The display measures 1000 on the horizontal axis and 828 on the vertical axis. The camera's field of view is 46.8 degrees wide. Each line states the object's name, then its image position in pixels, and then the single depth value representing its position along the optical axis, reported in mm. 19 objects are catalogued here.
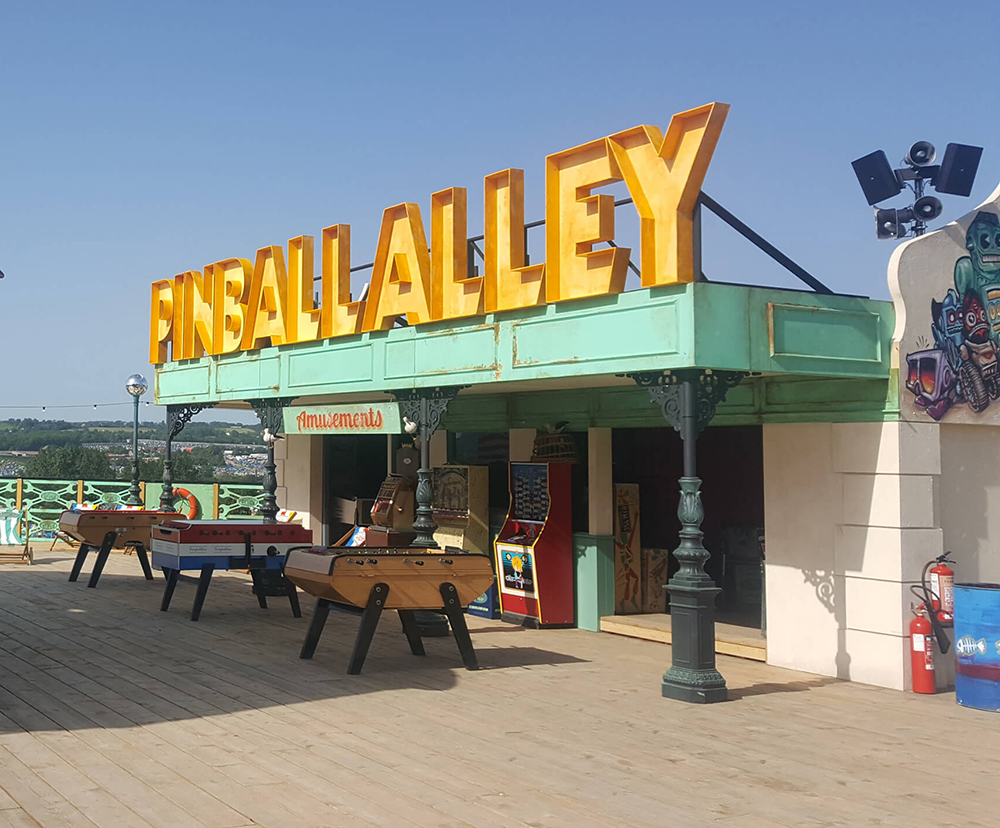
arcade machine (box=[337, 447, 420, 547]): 15523
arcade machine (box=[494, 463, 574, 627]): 13289
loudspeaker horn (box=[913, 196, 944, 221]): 10742
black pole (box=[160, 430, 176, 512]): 18641
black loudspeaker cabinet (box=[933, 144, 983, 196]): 10930
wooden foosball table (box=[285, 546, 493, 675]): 9938
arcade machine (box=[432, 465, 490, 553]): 14719
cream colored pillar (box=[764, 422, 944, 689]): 9898
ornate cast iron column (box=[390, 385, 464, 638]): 12406
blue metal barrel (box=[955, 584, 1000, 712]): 9031
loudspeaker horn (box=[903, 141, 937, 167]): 11000
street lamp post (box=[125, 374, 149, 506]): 21938
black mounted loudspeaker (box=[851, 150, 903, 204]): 11195
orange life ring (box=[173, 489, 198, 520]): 22891
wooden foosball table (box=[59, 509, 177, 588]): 16125
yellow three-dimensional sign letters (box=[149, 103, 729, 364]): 9320
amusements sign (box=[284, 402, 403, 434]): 12977
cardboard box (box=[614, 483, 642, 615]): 13398
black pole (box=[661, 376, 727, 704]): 9148
